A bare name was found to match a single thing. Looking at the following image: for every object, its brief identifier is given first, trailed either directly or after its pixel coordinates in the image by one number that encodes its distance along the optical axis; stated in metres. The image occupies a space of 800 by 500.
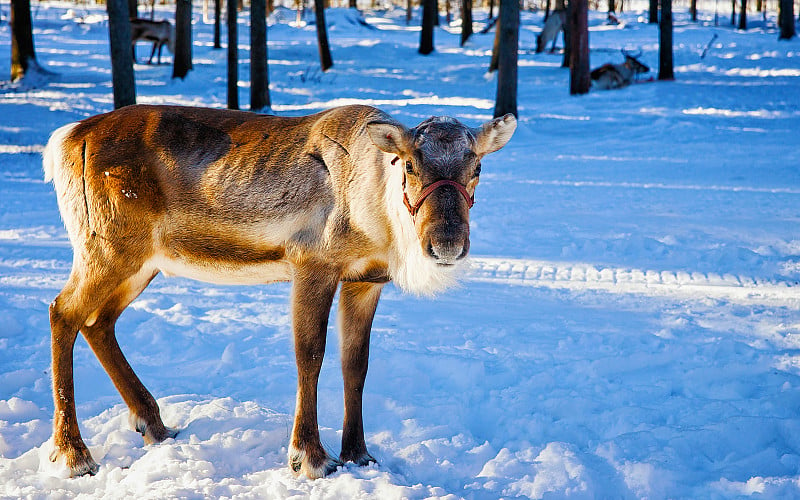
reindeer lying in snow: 20.48
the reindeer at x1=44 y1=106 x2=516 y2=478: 3.83
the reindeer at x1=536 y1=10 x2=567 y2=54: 29.45
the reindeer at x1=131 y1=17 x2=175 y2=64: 25.84
